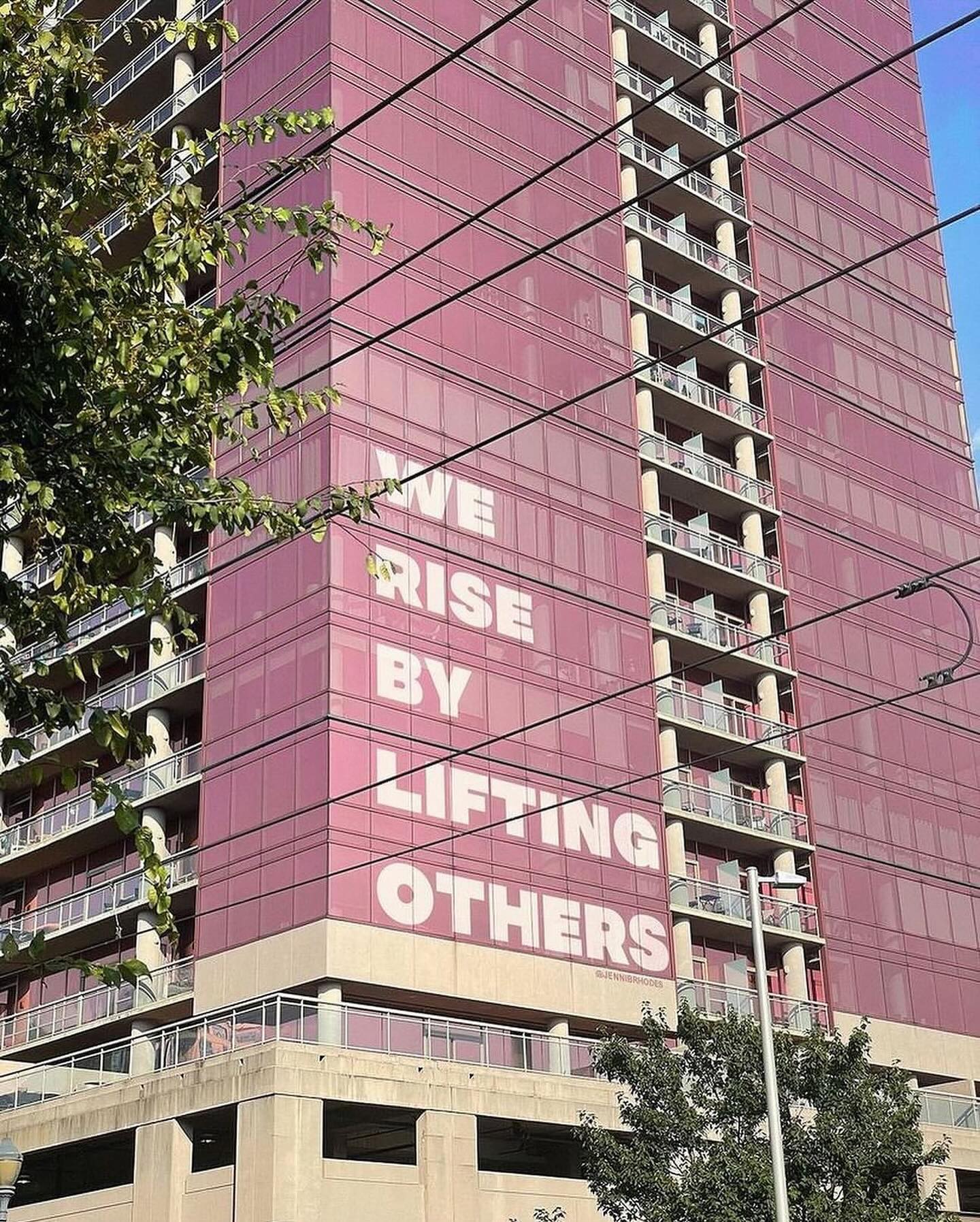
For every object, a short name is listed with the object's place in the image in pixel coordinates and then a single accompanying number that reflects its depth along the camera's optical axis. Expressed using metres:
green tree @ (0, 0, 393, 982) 12.87
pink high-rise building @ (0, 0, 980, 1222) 43.00
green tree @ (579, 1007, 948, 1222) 29.03
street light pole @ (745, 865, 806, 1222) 26.06
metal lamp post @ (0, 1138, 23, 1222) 21.94
